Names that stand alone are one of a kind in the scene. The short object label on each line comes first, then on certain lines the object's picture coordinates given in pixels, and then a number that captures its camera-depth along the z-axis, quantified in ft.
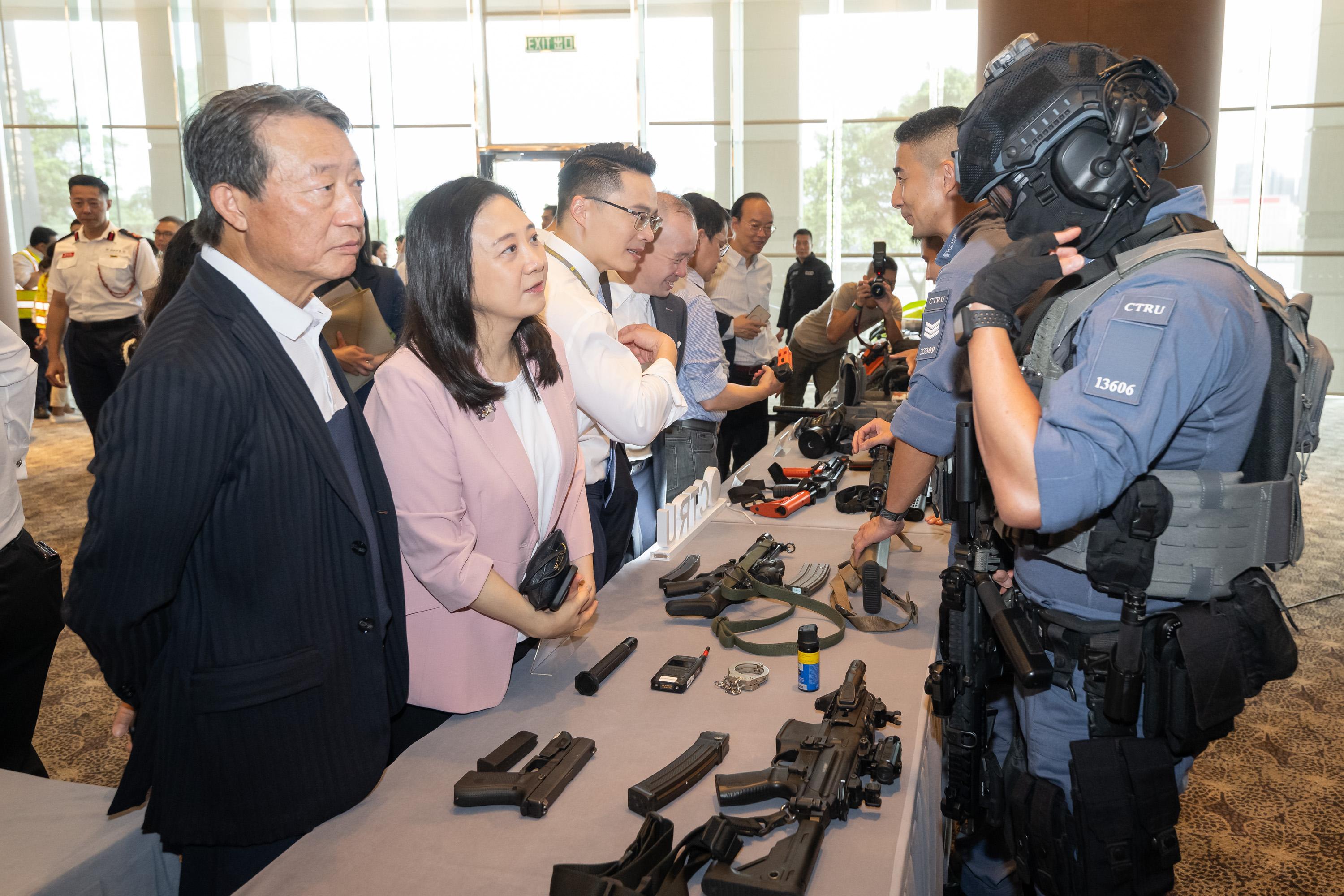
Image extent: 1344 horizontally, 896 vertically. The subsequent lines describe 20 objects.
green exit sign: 32.04
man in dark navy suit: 3.89
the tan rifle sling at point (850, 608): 6.50
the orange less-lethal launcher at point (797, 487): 9.63
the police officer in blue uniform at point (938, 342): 6.77
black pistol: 4.33
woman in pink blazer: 5.27
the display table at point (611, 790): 3.93
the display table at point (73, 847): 4.45
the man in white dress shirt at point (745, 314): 16.47
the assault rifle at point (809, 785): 3.76
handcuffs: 5.55
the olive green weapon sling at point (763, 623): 6.02
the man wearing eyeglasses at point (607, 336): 7.12
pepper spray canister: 5.41
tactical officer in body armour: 4.09
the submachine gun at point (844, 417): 11.97
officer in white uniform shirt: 19.95
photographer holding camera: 15.52
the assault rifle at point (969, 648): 4.97
